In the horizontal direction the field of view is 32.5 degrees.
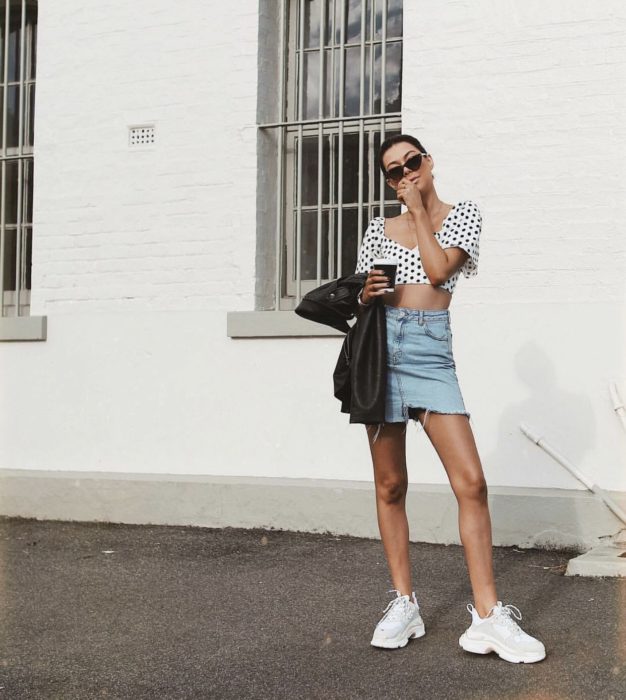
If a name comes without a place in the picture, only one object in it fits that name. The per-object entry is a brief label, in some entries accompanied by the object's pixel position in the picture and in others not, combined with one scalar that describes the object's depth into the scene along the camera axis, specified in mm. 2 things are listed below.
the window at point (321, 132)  7402
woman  3992
